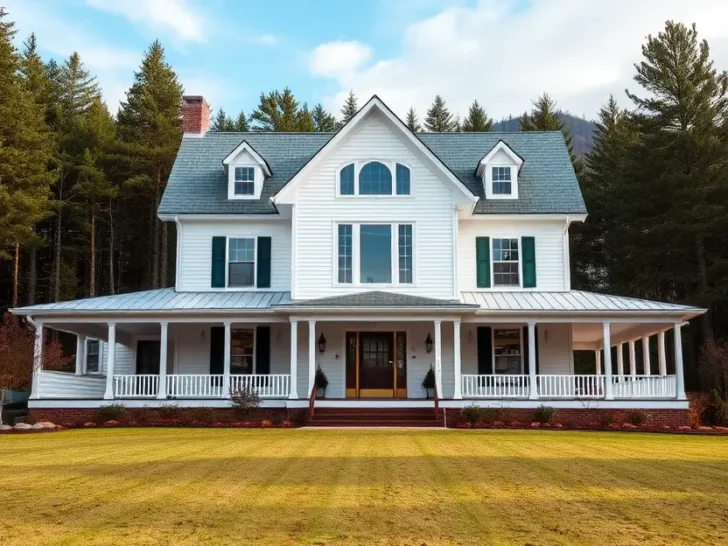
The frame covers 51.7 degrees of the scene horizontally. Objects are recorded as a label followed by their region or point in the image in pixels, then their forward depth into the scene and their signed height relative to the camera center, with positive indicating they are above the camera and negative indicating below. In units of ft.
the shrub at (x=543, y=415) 67.83 -3.68
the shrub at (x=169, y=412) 69.41 -3.35
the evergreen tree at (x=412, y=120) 195.11 +65.81
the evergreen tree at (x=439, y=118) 183.21 +62.67
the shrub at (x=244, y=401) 69.77 -2.37
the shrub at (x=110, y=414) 69.26 -3.49
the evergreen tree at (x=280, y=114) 157.69 +56.15
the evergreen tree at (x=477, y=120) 171.94 +58.51
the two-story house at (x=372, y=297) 71.56 +7.70
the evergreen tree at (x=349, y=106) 196.83 +70.22
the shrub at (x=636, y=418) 67.87 -3.98
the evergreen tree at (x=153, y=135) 135.74 +45.22
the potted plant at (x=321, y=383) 74.69 -0.81
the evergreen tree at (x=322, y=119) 179.22 +61.35
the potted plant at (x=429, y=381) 73.82 -0.65
